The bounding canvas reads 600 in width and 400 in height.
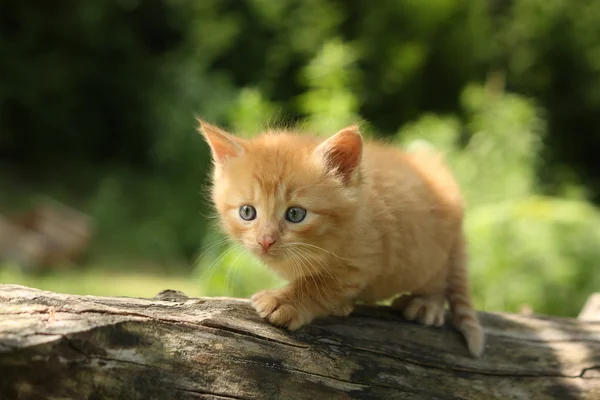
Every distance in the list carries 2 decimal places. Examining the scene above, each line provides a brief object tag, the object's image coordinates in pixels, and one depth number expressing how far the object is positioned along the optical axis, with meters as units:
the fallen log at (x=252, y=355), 0.56
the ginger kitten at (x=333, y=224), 0.63
